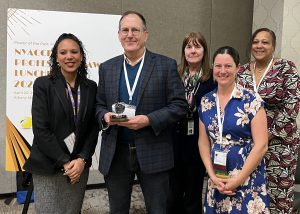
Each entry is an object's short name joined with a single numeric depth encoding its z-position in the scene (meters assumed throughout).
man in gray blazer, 1.79
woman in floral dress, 1.68
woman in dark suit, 1.86
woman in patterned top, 2.19
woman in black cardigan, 2.26
